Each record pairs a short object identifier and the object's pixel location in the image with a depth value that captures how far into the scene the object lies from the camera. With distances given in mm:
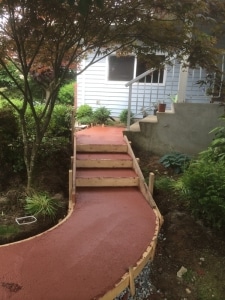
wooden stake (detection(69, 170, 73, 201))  4296
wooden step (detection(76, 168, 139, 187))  4840
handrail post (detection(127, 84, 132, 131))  6479
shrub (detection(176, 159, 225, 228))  3703
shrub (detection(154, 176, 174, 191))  5057
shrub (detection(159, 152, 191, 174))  5903
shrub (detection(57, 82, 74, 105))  11602
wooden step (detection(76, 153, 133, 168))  5338
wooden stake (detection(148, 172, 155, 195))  4473
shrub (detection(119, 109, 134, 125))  8766
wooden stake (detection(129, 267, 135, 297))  2713
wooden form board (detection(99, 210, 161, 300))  2521
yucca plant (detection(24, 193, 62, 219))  3980
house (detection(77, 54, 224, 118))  9024
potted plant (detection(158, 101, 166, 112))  6505
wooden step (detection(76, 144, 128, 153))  5846
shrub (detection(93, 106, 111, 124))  8569
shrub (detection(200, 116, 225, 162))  5235
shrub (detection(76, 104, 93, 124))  8915
